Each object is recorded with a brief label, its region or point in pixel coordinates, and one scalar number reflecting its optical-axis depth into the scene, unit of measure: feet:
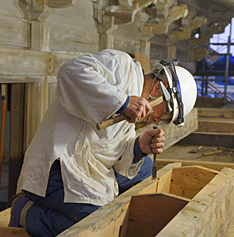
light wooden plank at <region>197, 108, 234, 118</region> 23.02
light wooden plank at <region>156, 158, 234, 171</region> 10.47
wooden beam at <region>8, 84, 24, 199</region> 14.38
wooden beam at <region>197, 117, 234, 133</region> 18.54
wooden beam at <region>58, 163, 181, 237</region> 5.45
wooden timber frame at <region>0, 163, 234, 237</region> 5.81
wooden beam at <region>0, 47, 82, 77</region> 11.67
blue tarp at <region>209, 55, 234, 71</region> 43.58
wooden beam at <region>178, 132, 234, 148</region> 17.43
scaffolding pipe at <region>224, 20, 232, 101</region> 39.73
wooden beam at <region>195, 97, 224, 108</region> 31.91
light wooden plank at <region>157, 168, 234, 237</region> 5.79
